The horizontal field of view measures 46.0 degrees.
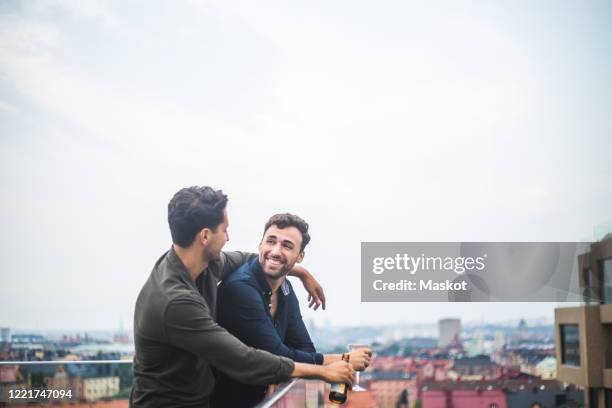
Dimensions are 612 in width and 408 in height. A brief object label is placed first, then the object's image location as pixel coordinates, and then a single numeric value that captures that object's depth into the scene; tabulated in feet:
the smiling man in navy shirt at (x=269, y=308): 6.48
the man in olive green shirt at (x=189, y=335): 5.08
